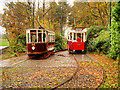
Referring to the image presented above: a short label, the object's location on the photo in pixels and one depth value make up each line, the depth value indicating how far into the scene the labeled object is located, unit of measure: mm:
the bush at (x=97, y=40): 12519
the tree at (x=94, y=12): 17825
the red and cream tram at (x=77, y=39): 14039
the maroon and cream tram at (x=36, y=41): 10586
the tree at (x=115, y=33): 8688
